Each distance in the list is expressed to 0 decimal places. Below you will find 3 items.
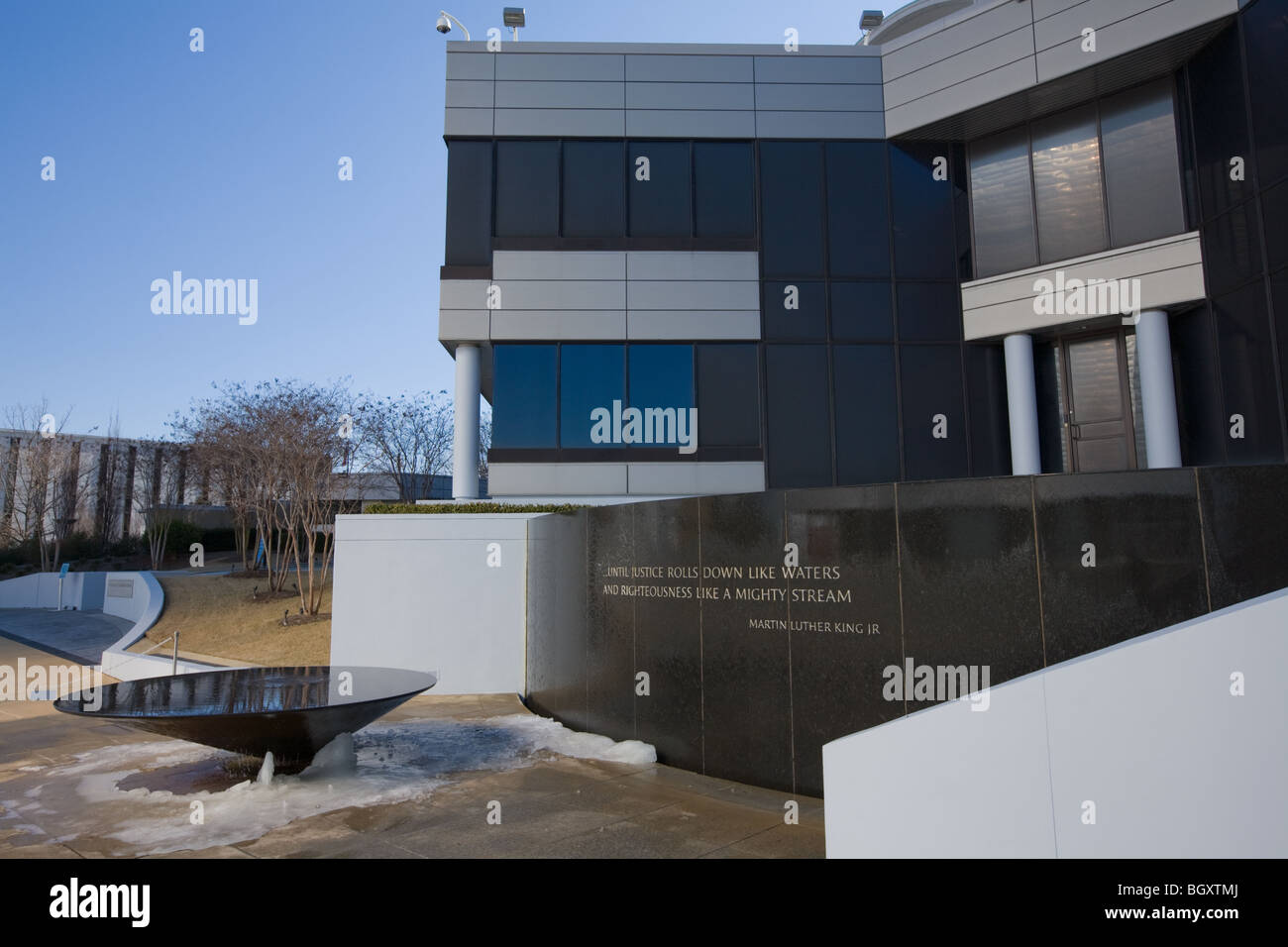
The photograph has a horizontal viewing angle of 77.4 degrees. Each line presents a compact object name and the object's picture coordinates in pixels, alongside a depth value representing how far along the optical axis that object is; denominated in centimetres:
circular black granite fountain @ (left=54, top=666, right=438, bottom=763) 659
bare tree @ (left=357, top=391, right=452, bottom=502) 3528
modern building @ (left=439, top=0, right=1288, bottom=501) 1580
